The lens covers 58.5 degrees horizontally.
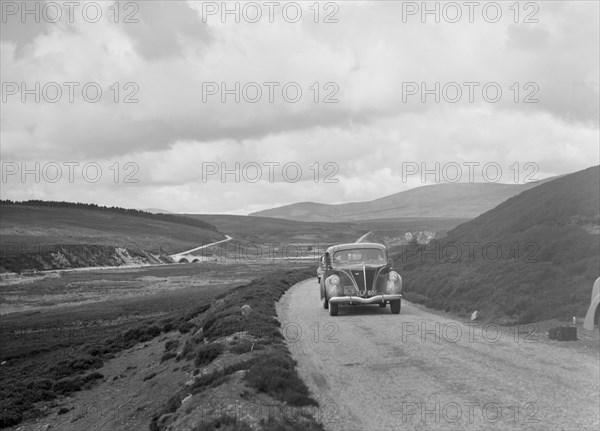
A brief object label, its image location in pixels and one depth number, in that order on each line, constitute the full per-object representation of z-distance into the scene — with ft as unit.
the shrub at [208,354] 48.23
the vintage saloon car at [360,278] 72.28
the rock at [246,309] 71.42
